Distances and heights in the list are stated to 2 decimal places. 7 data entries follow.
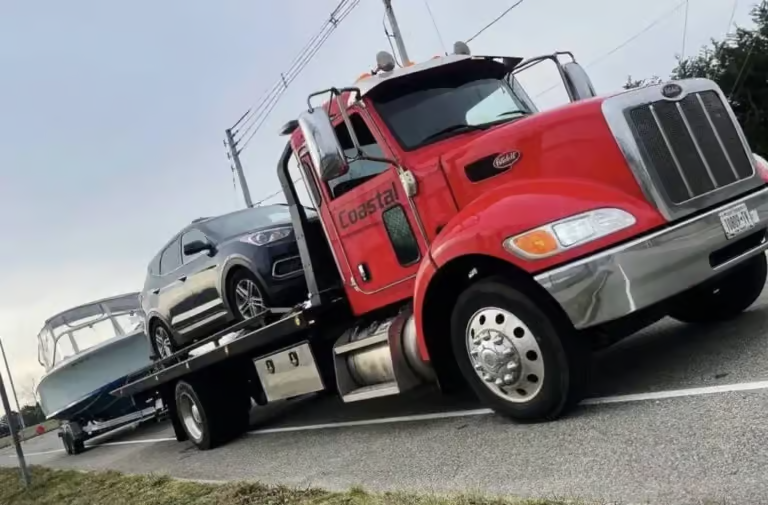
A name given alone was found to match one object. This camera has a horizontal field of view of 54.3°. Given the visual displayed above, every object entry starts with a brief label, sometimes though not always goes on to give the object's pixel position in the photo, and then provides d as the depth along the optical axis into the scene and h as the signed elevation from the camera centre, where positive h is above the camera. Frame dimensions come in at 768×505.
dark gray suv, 7.18 +1.07
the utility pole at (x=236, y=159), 27.62 +7.67
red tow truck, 4.25 +0.25
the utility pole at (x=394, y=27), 19.84 +7.28
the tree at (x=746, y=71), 32.50 +5.15
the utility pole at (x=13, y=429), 8.77 +0.41
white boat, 13.20 +1.07
